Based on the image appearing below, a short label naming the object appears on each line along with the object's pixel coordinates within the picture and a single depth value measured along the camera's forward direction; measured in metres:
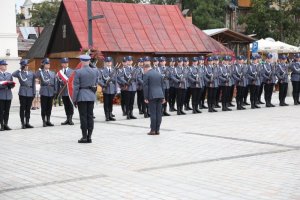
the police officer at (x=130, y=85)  17.33
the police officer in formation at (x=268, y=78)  20.45
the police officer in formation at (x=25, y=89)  15.03
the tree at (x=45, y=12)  69.38
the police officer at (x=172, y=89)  18.62
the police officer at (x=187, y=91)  18.72
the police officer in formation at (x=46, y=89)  15.43
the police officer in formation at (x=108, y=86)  16.84
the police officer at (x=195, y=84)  18.64
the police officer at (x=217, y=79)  19.36
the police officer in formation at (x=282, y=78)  20.88
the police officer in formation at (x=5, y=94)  14.62
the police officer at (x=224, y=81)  19.41
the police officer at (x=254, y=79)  20.03
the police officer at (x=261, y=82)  20.36
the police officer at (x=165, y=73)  18.39
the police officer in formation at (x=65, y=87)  15.56
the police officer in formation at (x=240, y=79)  19.84
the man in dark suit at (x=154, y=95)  12.91
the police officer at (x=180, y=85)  18.28
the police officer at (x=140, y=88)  17.75
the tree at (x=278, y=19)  47.22
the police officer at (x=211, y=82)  19.08
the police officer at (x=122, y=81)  17.28
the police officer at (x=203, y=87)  19.03
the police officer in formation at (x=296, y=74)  20.88
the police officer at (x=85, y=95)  11.70
